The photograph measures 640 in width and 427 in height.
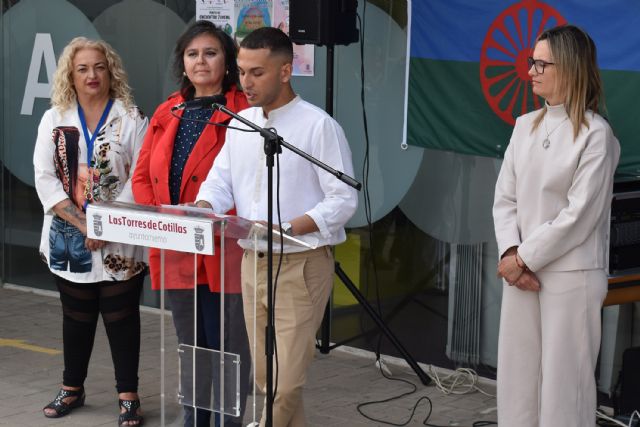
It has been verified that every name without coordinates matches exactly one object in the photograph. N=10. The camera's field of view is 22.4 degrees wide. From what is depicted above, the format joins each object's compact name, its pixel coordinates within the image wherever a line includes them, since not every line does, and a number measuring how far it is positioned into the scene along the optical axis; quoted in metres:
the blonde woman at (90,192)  8.79
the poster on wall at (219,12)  11.88
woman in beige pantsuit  6.96
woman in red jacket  7.79
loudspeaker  10.10
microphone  6.64
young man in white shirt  7.04
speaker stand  10.21
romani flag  8.82
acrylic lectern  6.55
